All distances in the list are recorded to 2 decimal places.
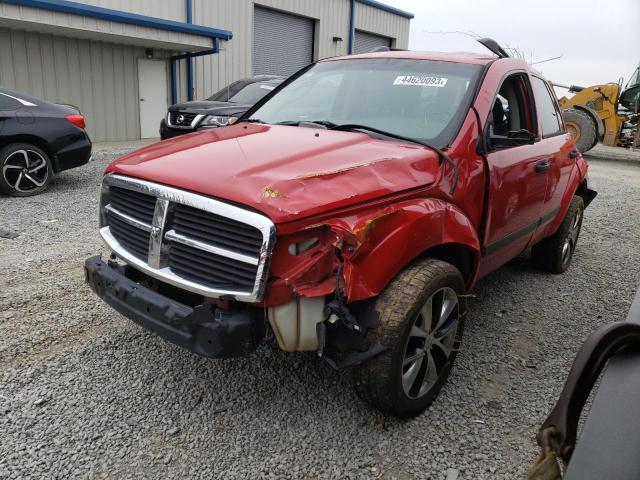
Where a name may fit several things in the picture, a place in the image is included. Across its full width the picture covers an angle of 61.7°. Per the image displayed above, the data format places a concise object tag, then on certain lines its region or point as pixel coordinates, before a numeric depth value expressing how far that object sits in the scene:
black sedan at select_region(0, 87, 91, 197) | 7.02
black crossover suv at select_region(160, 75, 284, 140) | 9.09
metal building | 12.09
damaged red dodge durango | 2.29
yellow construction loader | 14.69
